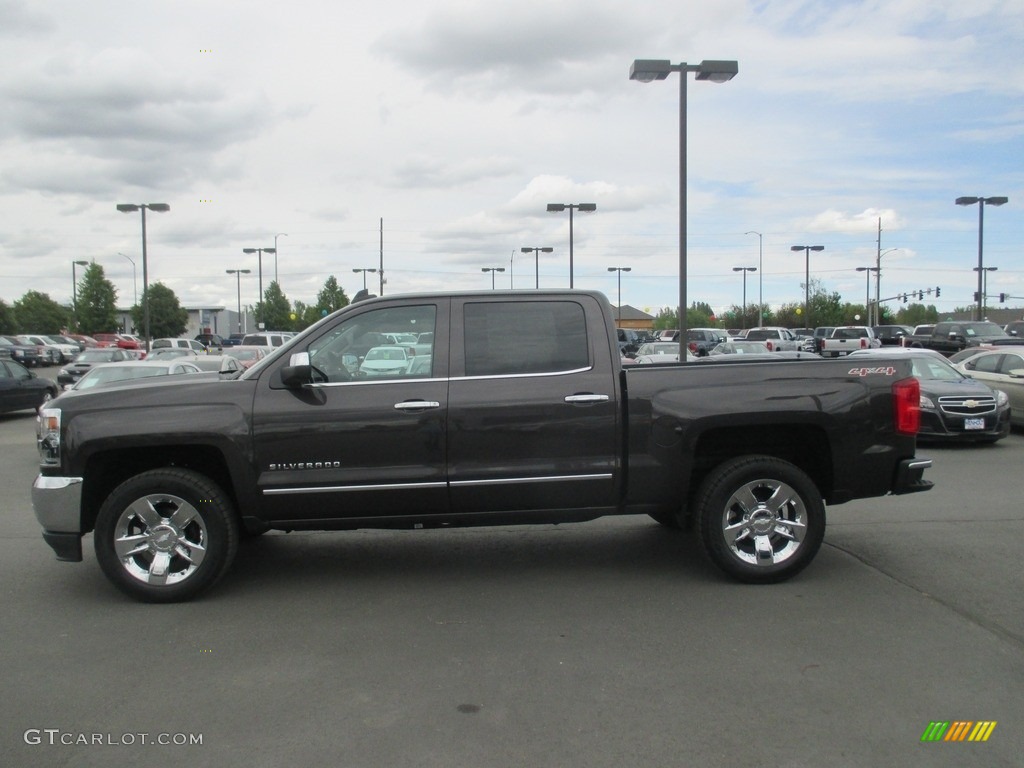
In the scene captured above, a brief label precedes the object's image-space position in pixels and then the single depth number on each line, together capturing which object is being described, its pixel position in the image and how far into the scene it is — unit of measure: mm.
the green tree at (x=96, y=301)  85688
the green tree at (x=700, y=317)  104938
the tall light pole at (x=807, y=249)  53938
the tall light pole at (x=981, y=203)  39938
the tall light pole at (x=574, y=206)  34219
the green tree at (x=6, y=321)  74562
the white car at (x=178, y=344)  47600
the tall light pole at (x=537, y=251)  43344
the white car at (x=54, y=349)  51816
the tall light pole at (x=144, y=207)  34312
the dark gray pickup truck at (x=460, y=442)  5668
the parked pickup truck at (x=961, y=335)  35562
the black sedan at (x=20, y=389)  19422
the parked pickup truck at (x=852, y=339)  35531
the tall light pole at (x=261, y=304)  50706
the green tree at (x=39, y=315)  90125
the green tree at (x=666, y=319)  106788
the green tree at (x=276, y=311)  83688
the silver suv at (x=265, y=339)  36844
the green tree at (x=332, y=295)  71050
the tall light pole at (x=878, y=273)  61531
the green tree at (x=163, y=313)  92188
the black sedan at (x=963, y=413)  13312
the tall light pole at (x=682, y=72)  17703
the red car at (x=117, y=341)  56406
